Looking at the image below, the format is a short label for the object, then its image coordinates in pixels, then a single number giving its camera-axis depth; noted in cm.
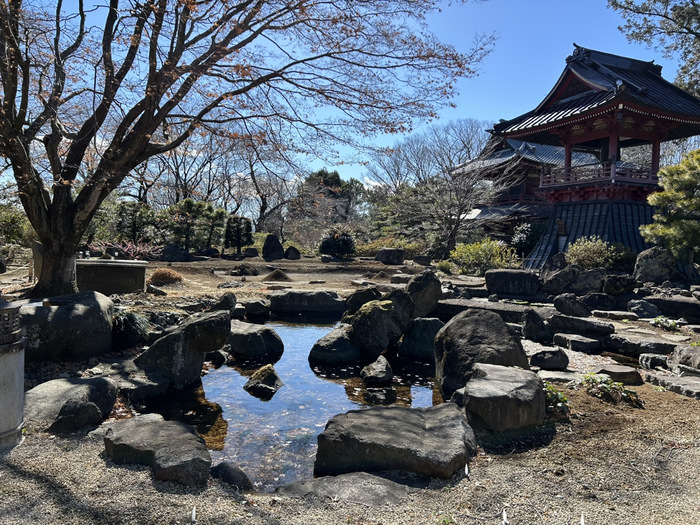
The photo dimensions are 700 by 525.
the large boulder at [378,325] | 794
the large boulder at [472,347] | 570
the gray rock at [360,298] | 1053
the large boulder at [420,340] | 815
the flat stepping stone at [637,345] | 767
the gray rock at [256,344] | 802
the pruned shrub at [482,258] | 1817
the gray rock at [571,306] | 1051
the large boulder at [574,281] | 1319
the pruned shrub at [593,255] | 1594
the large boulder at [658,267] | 1414
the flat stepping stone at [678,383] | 538
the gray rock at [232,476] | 359
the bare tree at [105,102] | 779
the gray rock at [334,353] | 768
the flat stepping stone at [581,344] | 809
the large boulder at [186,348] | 611
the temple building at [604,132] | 1811
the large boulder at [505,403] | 425
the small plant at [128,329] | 697
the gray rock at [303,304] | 1245
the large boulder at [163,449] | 322
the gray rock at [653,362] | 697
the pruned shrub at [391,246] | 2795
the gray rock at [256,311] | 1141
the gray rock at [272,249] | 2595
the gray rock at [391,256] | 2405
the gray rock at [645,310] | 1092
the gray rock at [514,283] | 1328
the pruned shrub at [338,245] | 2648
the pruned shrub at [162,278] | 1365
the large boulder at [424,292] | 1029
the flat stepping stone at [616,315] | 1066
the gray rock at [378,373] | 677
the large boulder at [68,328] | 584
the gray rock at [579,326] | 862
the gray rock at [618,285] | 1223
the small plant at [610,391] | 507
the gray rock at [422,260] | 2405
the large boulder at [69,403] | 415
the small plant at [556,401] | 466
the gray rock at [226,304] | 1003
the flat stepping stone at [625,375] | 599
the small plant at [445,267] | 1916
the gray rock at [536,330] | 887
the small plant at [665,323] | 956
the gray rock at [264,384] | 627
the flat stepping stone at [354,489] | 315
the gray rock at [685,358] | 632
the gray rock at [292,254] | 2627
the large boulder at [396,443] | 355
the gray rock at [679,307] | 1053
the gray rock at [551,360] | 658
